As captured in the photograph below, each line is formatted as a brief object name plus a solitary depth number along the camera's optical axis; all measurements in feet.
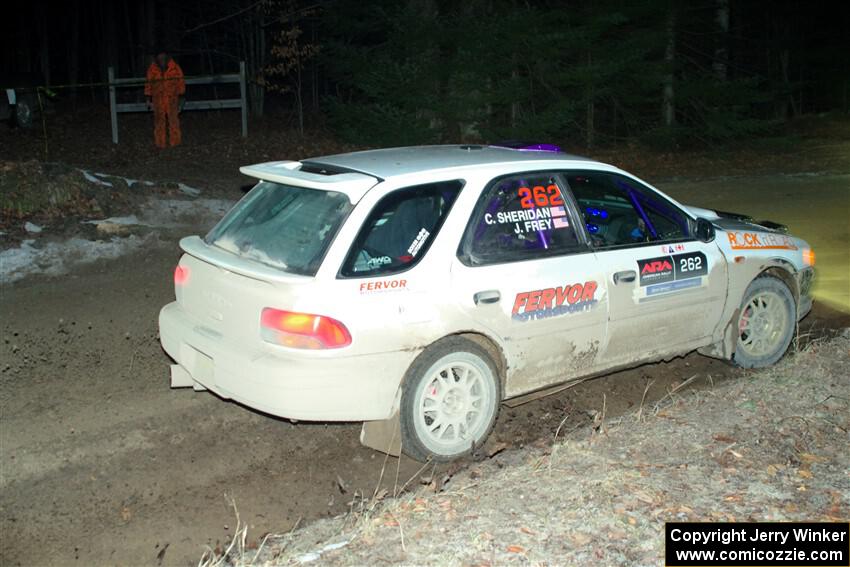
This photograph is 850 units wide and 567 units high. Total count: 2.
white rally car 16.00
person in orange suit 58.44
